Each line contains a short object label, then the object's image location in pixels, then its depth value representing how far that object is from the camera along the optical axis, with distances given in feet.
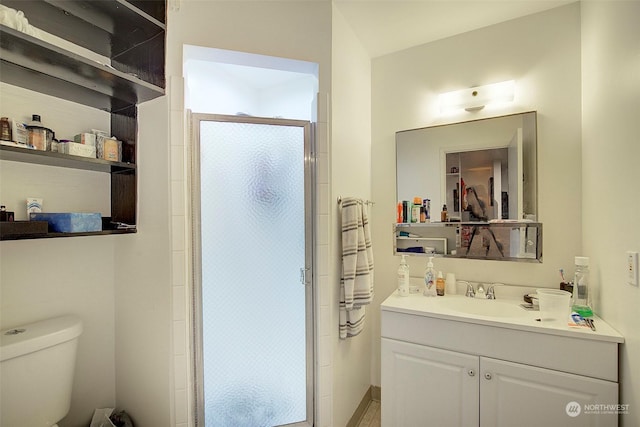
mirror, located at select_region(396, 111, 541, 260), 5.43
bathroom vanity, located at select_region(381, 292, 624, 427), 3.89
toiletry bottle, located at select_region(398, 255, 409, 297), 5.70
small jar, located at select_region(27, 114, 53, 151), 3.64
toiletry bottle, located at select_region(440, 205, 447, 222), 6.08
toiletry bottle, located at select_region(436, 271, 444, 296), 5.82
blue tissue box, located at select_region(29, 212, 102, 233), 3.75
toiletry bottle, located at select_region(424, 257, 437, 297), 5.79
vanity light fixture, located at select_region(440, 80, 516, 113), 5.60
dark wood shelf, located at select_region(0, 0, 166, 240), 3.36
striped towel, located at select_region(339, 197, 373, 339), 5.31
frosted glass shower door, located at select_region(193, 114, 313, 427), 4.96
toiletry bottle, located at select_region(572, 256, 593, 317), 4.50
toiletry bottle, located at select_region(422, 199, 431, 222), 6.24
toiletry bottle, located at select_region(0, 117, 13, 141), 3.37
